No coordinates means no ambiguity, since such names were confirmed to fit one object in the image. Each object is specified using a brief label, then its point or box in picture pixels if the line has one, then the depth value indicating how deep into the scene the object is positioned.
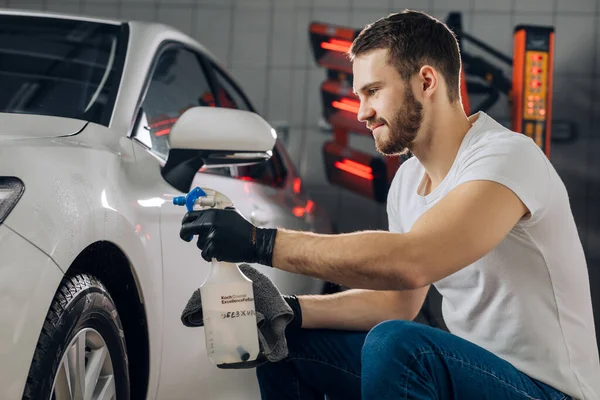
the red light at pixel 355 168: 5.80
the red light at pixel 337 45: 5.62
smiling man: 1.56
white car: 1.36
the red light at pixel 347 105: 5.75
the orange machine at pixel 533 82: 5.07
